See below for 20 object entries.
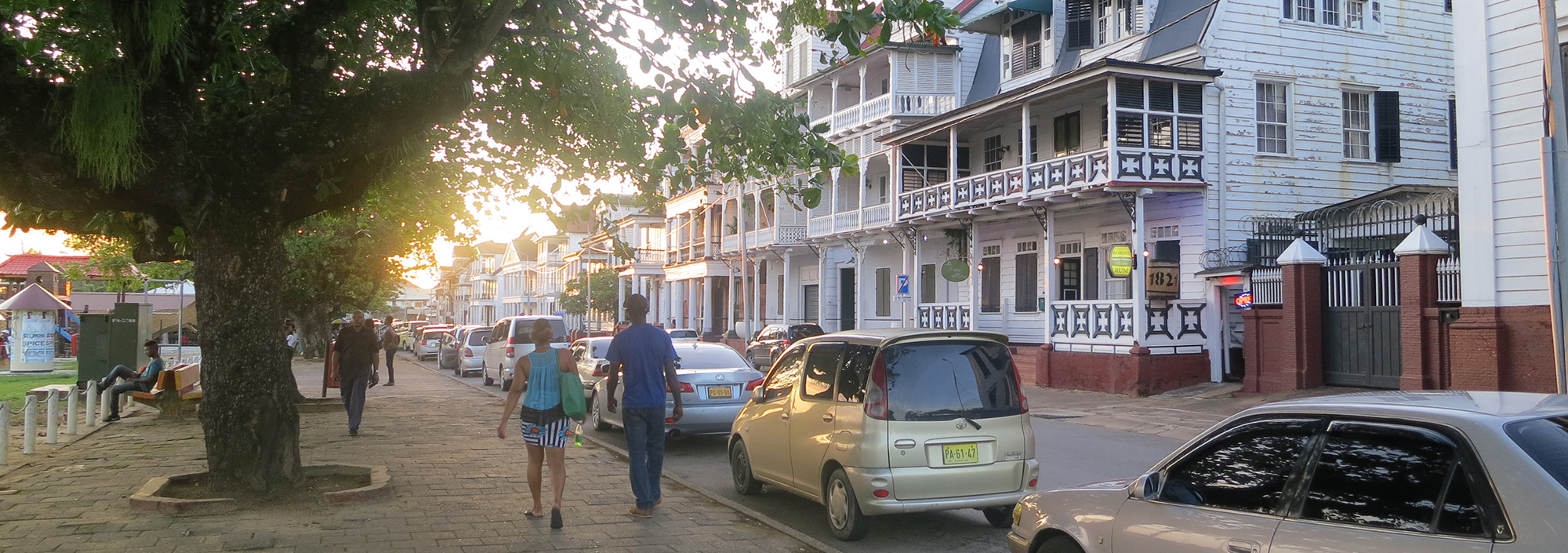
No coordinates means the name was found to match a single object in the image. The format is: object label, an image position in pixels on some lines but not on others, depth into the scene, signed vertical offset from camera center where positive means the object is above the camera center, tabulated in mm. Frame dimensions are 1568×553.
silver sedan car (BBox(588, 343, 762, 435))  12977 -835
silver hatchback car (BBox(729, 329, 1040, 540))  7387 -767
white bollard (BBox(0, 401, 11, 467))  11164 -1131
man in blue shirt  8383 -554
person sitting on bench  16844 -928
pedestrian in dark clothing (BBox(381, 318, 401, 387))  25931 -541
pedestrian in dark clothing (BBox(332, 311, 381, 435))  14250 -600
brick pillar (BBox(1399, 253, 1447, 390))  16266 -63
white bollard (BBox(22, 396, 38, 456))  12164 -1186
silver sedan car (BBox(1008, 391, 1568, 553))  3418 -596
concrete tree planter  8141 -1399
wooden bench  16750 -1181
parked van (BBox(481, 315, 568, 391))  24297 -542
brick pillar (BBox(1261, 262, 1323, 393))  18500 -70
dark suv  30172 -552
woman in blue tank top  8023 -688
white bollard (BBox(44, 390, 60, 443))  13062 -1195
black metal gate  17391 -16
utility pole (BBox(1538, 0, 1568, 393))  10055 +1308
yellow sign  22005 +1241
